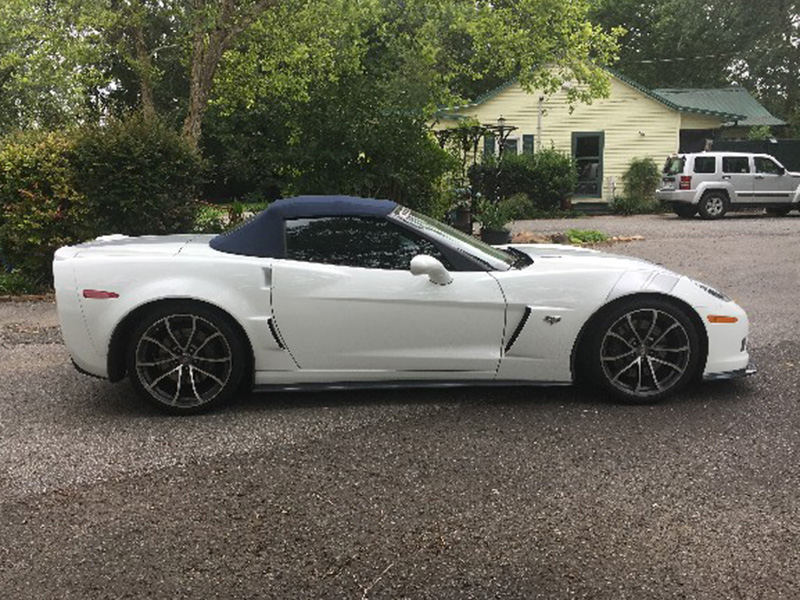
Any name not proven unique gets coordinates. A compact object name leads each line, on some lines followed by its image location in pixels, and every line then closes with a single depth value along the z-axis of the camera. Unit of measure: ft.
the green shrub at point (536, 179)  78.02
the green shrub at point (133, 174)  28.22
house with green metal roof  82.79
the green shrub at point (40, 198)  27.99
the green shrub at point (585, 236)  48.86
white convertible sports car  14.46
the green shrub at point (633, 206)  79.05
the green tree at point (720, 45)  150.41
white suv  67.51
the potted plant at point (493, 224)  41.81
